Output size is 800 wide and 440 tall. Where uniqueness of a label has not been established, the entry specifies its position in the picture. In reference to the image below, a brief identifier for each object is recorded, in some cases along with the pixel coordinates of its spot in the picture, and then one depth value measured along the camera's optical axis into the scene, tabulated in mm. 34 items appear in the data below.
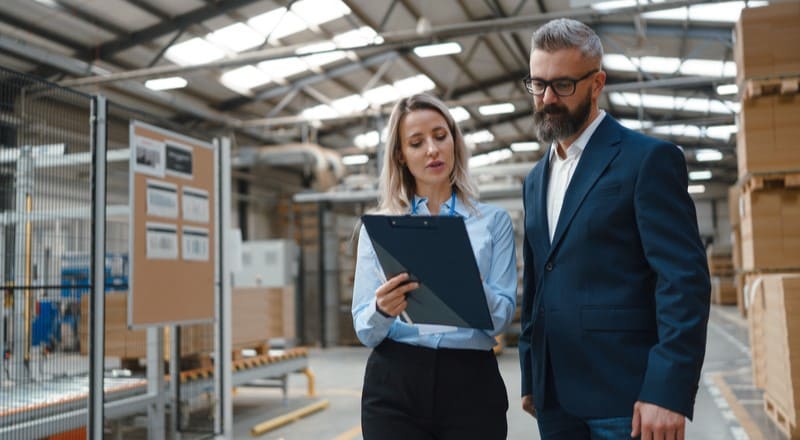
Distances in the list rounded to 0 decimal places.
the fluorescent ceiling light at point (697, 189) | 28391
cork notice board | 4805
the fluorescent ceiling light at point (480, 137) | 22703
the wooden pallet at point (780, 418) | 5277
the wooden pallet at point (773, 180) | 6117
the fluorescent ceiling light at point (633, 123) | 21556
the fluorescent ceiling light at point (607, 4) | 10317
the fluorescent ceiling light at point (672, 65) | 15703
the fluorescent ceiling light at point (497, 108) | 15805
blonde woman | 1743
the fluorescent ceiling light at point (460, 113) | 19466
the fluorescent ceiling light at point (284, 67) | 14695
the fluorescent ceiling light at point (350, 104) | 17688
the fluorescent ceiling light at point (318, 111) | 17516
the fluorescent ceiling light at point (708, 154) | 21962
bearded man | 1496
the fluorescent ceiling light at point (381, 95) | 17344
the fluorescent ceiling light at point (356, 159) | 20231
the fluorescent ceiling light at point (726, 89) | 14075
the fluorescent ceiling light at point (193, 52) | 12680
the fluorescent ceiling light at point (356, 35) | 13328
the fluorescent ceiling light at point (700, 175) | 26106
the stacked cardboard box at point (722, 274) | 24594
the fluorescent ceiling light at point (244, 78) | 14914
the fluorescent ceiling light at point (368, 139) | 20761
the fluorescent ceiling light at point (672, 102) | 19703
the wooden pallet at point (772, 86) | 6008
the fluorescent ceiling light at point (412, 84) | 17234
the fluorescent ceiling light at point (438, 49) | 10992
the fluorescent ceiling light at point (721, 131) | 21306
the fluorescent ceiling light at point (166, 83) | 12267
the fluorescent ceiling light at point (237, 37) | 12344
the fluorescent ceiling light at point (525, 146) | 22562
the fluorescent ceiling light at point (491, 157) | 25775
